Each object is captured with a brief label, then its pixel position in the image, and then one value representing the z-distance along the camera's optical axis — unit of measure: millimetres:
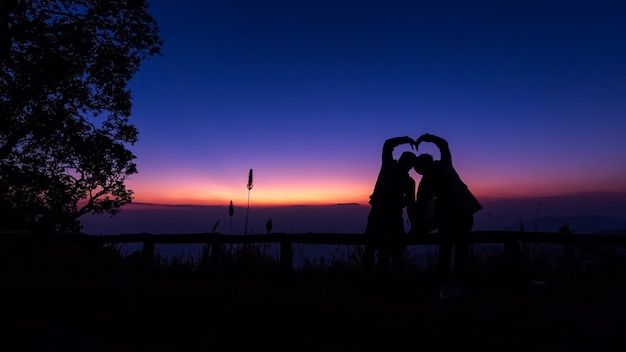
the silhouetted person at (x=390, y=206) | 4910
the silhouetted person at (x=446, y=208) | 4516
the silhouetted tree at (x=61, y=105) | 10000
